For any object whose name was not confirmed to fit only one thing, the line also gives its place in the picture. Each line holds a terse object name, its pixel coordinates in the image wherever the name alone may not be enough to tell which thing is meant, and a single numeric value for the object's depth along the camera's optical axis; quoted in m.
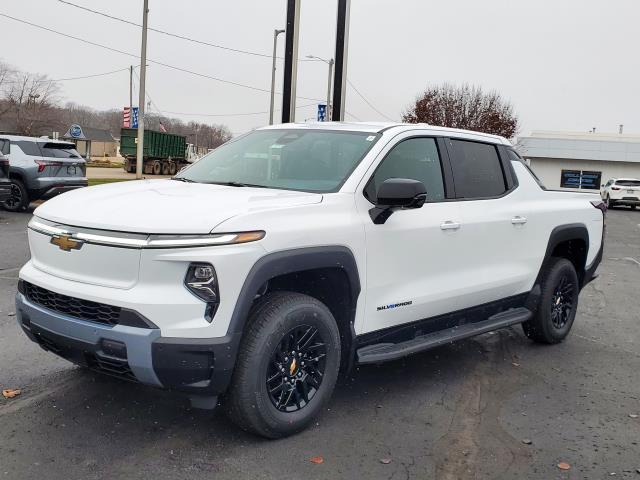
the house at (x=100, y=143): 101.81
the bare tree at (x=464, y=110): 54.56
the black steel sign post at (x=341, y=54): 17.58
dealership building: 55.19
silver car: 15.24
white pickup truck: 3.30
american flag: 45.16
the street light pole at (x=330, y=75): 37.69
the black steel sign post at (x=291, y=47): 16.53
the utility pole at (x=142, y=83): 25.98
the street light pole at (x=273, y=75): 32.74
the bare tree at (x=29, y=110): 75.25
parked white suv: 33.53
